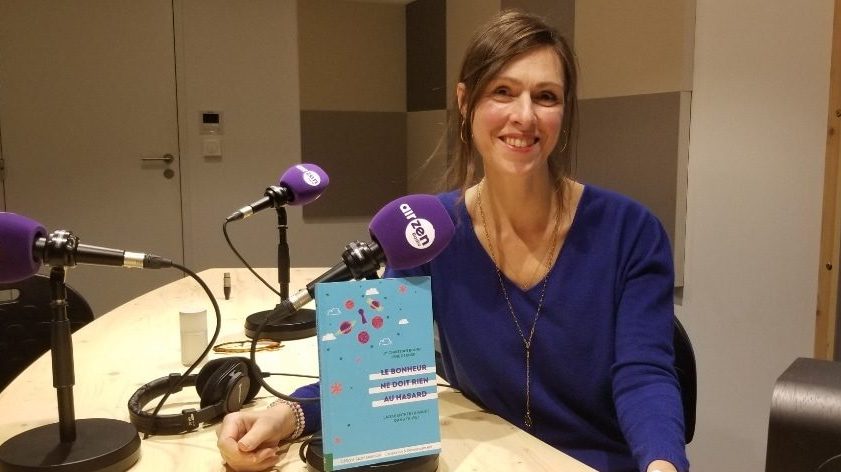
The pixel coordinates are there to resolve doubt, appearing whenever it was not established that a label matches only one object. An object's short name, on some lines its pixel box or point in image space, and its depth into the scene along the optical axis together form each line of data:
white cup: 1.49
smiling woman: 1.27
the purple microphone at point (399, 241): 0.87
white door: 3.59
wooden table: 1.01
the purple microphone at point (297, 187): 1.66
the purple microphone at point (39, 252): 0.89
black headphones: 1.10
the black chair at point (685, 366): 1.42
